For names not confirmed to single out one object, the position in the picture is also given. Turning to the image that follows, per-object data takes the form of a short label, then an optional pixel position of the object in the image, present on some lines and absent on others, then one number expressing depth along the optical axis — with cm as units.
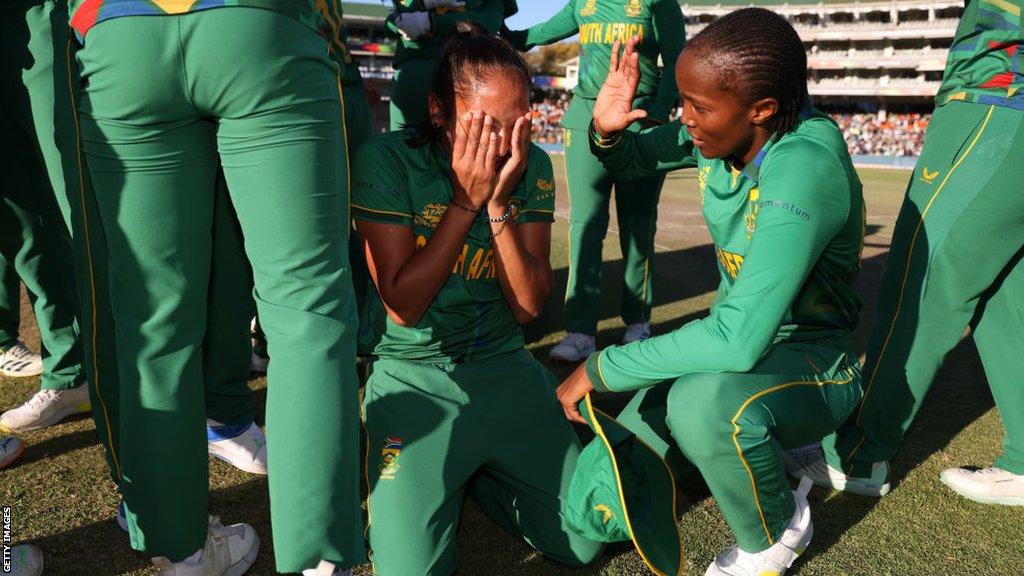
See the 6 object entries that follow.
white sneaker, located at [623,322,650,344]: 465
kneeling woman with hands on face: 228
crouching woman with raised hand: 210
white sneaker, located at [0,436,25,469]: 287
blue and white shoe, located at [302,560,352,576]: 185
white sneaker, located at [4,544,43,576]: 218
